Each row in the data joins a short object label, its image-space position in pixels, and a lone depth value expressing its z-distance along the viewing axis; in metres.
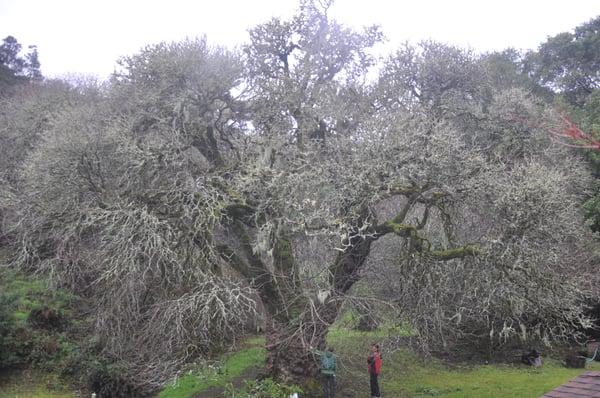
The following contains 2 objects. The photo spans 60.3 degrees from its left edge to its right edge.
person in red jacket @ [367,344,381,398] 12.95
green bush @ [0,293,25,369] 16.55
